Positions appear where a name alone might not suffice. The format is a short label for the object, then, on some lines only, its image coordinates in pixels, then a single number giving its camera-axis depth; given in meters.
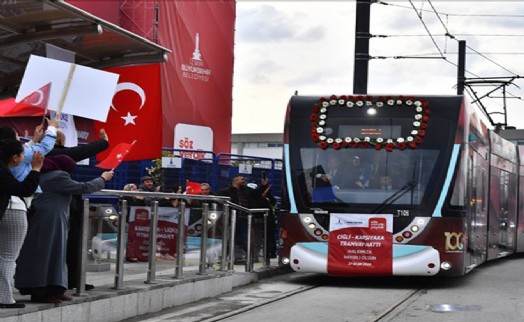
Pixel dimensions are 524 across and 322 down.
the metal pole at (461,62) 29.11
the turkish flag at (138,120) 10.68
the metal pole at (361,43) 20.11
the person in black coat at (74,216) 9.29
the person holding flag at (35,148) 8.25
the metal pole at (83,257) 9.38
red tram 14.29
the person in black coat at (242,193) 16.25
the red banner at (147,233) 10.38
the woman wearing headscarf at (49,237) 8.62
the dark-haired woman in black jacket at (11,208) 7.77
